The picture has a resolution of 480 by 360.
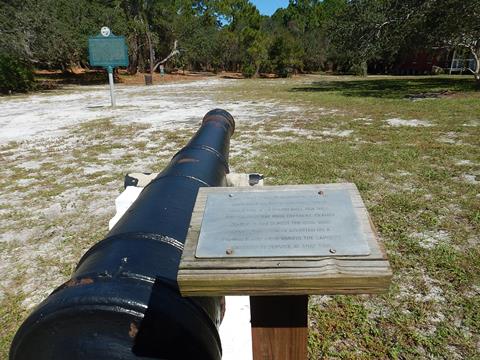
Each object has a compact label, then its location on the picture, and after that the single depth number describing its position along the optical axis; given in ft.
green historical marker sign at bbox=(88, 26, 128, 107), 46.14
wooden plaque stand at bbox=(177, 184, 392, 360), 3.48
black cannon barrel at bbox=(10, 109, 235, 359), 3.61
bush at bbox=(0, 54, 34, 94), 63.26
